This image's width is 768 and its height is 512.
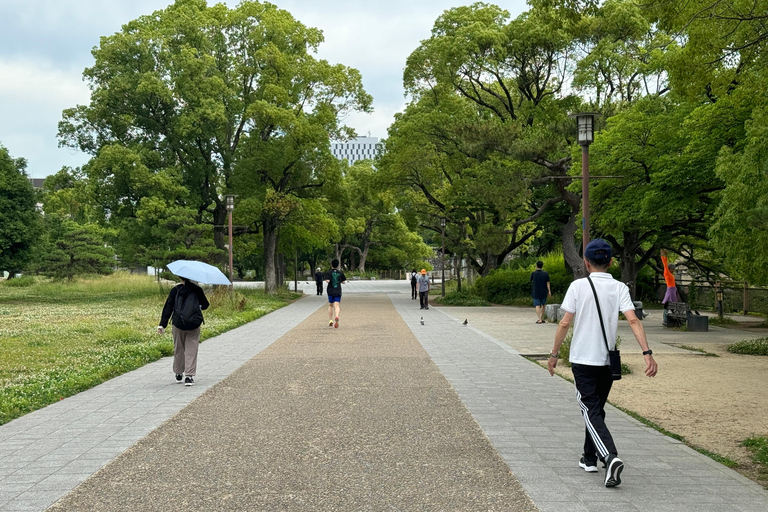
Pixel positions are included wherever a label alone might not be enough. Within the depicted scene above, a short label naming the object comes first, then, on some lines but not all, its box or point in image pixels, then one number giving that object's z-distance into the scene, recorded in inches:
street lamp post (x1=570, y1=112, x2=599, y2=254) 490.3
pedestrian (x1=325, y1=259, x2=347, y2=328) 683.4
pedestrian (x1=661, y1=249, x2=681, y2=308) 687.9
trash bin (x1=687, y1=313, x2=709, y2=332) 665.0
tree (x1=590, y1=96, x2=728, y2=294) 651.5
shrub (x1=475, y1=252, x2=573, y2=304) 1139.0
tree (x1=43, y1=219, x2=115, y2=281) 1764.3
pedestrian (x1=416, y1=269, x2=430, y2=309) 1005.2
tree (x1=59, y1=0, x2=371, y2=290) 1279.5
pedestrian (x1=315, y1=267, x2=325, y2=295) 1584.9
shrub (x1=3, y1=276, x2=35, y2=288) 1796.3
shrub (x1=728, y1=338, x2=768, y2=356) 486.0
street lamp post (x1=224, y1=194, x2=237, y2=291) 1030.3
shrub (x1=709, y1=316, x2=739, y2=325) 747.4
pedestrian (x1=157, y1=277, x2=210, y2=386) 344.2
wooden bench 679.7
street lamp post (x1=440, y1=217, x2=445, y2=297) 1248.2
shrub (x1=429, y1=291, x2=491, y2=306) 1139.3
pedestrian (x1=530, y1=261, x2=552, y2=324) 759.1
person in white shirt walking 185.0
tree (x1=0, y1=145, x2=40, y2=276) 1221.9
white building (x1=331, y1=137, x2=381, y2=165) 7524.6
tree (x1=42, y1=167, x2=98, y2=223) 1262.3
